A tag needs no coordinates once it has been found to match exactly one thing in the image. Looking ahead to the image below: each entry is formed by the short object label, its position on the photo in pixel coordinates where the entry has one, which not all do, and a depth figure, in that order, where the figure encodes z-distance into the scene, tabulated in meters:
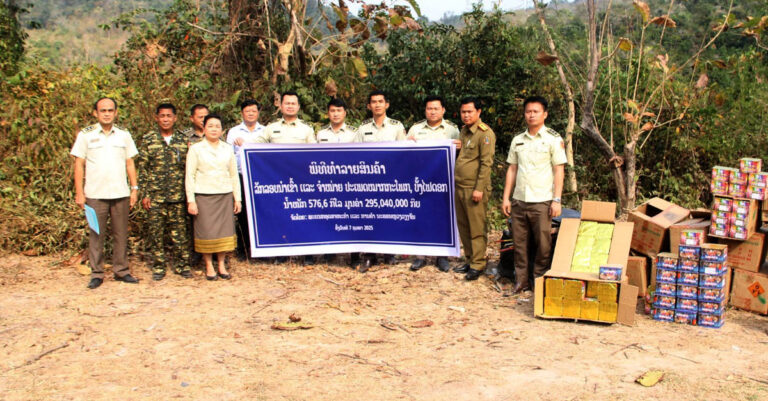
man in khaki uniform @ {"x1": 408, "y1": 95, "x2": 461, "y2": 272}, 5.88
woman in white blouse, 5.74
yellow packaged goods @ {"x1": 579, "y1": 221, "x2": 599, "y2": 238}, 5.27
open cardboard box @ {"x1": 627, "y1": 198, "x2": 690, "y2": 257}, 5.30
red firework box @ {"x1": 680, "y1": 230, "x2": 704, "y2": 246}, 4.75
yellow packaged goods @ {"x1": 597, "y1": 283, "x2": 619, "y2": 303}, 4.63
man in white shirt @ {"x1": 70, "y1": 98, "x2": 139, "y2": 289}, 5.57
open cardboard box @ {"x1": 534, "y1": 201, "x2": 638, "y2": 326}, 4.61
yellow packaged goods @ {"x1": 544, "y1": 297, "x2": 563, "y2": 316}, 4.78
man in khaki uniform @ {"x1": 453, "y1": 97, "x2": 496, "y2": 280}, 5.61
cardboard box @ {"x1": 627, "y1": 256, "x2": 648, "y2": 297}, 5.25
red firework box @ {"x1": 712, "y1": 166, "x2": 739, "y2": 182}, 4.99
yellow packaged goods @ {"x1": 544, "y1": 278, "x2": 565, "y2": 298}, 4.77
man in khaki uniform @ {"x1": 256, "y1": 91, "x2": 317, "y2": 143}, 6.21
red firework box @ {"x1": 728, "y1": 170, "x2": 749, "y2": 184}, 4.91
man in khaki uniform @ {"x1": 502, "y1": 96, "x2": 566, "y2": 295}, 5.24
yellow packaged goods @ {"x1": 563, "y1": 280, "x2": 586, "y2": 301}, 4.71
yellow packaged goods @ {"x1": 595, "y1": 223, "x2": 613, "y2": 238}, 5.21
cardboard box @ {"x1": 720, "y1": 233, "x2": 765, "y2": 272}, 4.96
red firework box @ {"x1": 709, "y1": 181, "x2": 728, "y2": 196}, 4.98
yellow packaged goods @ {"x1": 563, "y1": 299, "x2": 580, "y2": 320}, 4.73
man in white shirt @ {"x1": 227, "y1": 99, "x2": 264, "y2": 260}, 6.22
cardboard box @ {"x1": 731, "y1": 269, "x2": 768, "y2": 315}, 4.89
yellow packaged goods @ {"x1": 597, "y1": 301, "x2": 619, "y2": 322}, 4.62
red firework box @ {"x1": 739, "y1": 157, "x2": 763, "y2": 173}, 4.89
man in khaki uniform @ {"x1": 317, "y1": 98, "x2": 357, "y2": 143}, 6.12
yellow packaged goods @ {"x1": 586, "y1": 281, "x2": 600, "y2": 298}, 4.68
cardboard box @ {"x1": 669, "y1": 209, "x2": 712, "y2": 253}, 5.14
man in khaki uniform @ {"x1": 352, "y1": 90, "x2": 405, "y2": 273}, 6.06
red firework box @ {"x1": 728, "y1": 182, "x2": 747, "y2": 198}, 4.91
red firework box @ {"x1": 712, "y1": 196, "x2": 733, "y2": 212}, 4.98
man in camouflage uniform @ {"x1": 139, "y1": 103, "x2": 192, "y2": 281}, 5.84
